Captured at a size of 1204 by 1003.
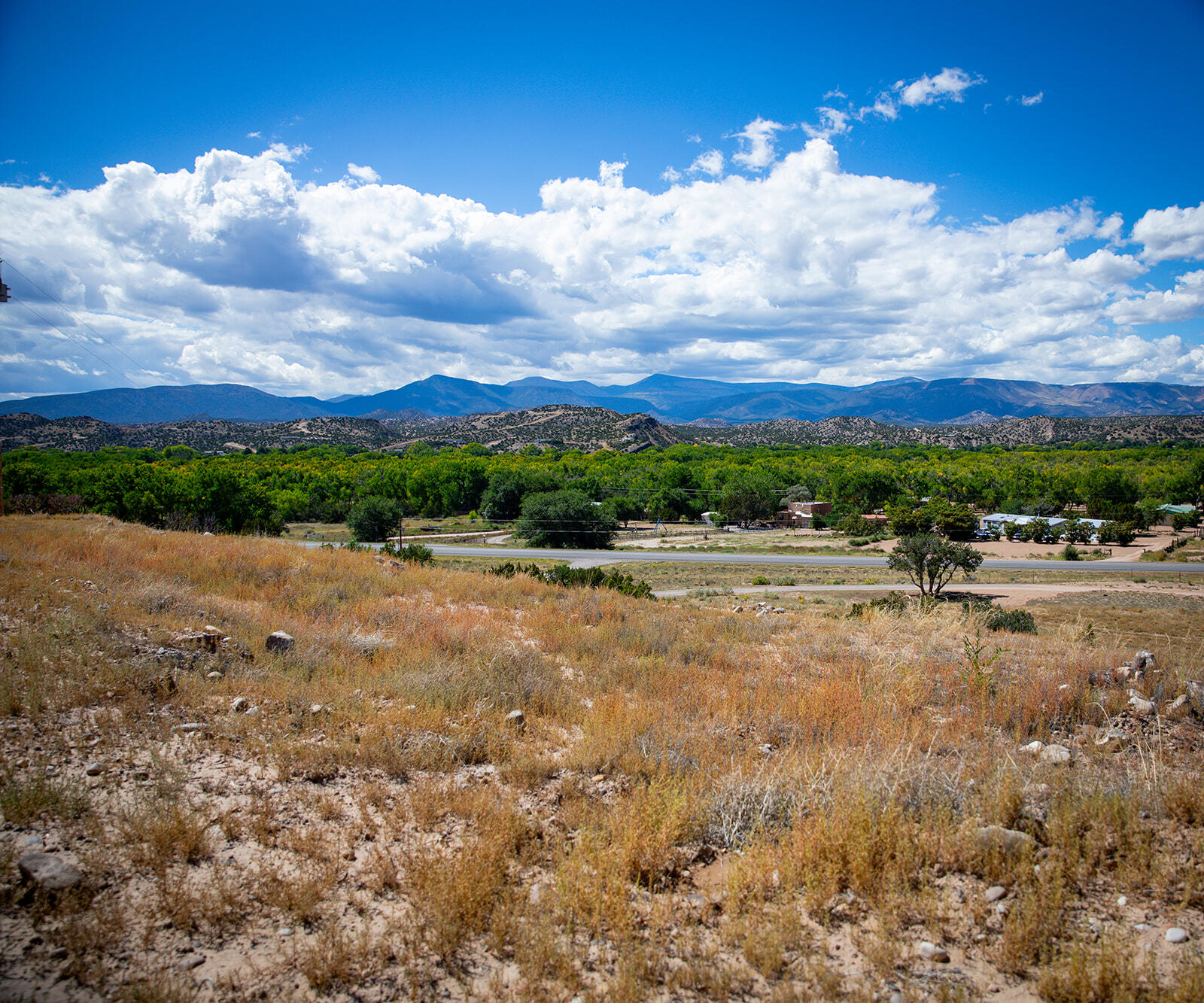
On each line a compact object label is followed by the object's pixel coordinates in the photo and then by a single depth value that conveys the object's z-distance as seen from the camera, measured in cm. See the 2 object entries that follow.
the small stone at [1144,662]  769
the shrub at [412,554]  2728
